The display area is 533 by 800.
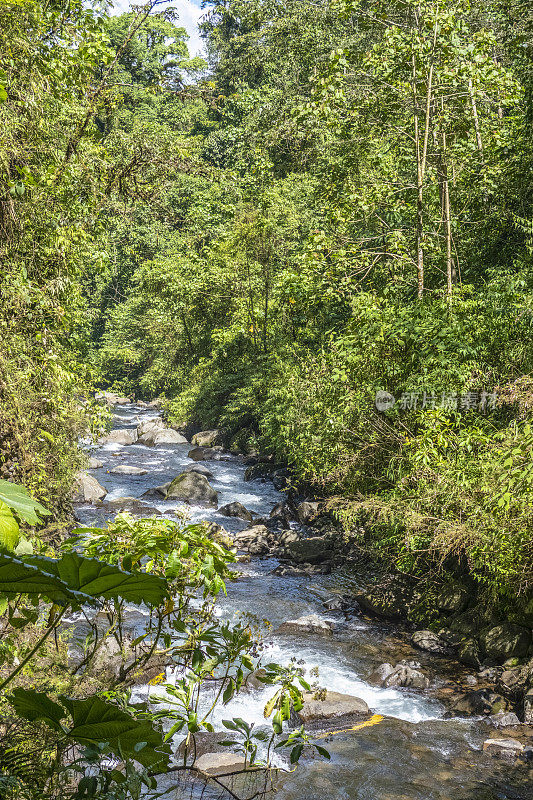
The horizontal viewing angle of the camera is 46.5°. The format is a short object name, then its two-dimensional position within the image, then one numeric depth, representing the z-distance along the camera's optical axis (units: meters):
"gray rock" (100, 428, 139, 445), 21.13
